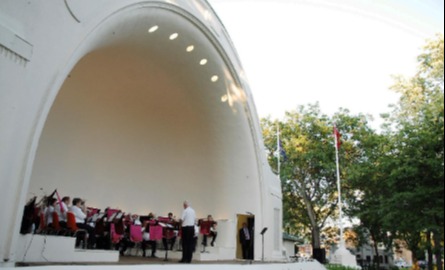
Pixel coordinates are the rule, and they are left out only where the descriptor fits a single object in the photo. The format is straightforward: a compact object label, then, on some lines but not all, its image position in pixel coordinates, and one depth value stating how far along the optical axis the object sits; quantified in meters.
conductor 8.73
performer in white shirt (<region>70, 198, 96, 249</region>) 7.75
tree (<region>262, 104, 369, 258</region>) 27.02
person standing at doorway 13.98
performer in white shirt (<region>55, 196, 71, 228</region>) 7.17
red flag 20.77
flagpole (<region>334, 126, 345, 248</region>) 20.77
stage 5.29
